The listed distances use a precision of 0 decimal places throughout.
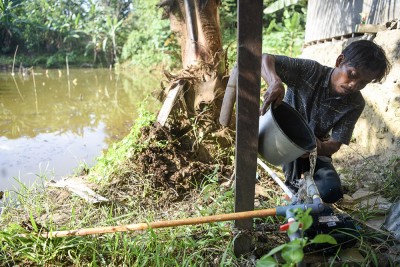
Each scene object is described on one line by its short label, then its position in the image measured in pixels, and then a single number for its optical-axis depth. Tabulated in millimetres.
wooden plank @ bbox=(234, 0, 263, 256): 1336
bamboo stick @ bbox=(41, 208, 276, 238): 1546
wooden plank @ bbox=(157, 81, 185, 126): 3058
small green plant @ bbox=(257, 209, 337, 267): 1005
